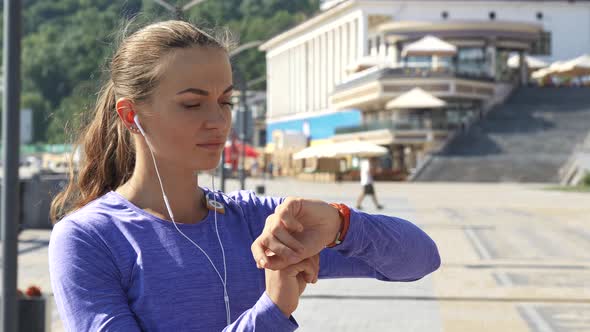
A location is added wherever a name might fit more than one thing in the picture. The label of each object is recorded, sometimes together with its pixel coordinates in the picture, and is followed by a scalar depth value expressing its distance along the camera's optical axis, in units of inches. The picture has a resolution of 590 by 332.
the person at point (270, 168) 2800.2
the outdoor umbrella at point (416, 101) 2583.7
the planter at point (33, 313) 319.6
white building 2861.7
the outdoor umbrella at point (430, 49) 2719.0
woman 95.7
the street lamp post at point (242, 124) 1161.4
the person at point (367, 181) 1208.2
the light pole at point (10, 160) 303.4
